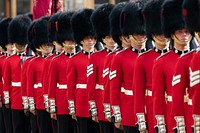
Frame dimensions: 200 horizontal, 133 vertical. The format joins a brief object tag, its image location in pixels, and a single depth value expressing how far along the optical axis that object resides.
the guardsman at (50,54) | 21.03
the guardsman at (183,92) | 13.51
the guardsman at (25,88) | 22.42
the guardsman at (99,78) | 18.41
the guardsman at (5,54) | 24.50
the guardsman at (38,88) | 21.87
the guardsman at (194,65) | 12.72
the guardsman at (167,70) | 14.52
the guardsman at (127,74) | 16.64
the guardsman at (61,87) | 20.36
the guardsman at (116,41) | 17.37
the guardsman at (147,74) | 15.59
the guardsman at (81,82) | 19.20
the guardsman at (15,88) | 23.17
